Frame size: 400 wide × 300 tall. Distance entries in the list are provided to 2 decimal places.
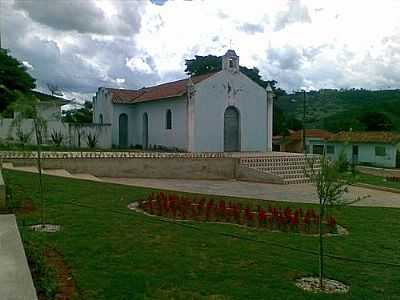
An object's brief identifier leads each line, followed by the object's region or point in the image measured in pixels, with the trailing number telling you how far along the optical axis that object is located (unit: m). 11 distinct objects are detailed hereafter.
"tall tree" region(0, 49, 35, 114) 30.25
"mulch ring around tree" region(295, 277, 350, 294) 5.24
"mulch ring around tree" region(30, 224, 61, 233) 7.26
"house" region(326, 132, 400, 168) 41.97
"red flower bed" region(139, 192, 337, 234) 9.13
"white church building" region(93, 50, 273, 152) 26.83
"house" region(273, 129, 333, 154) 48.41
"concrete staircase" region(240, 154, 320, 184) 21.17
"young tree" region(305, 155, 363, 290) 5.36
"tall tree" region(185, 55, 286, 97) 46.00
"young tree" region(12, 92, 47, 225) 7.51
